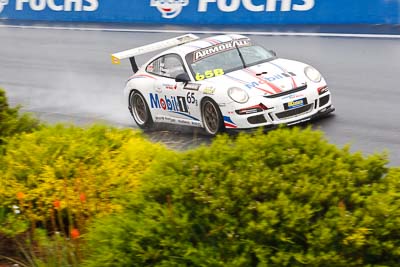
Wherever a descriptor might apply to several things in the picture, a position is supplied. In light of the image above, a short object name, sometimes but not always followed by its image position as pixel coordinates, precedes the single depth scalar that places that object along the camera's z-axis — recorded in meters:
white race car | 23.41
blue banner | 37.44
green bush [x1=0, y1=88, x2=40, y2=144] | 16.69
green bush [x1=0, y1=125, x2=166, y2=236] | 13.37
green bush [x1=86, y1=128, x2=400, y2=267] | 9.37
